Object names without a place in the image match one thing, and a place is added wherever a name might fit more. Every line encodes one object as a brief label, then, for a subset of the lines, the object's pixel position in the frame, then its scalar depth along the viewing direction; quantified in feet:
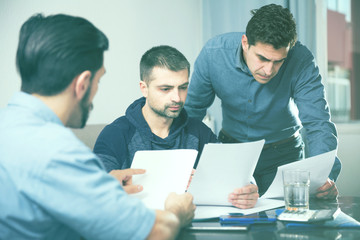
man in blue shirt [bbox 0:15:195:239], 2.49
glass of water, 3.96
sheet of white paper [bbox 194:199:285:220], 3.88
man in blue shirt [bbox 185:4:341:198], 5.67
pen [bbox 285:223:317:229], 3.52
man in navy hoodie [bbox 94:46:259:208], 5.29
